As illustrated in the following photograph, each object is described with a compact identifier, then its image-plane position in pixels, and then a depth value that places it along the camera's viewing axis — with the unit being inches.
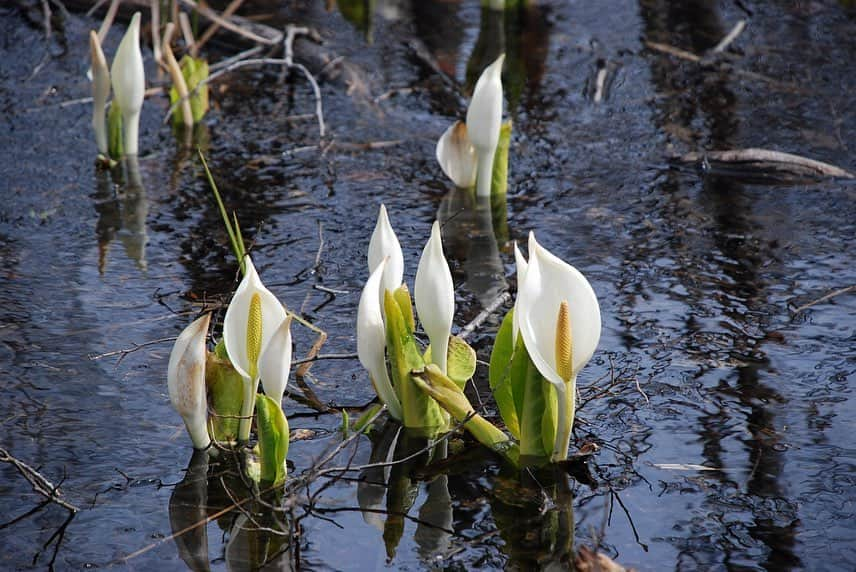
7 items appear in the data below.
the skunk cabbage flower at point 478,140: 348.5
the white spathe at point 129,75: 374.6
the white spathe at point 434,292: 224.8
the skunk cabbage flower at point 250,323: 207.5
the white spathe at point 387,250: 234.3
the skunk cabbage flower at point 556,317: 199.6
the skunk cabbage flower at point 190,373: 210.2
